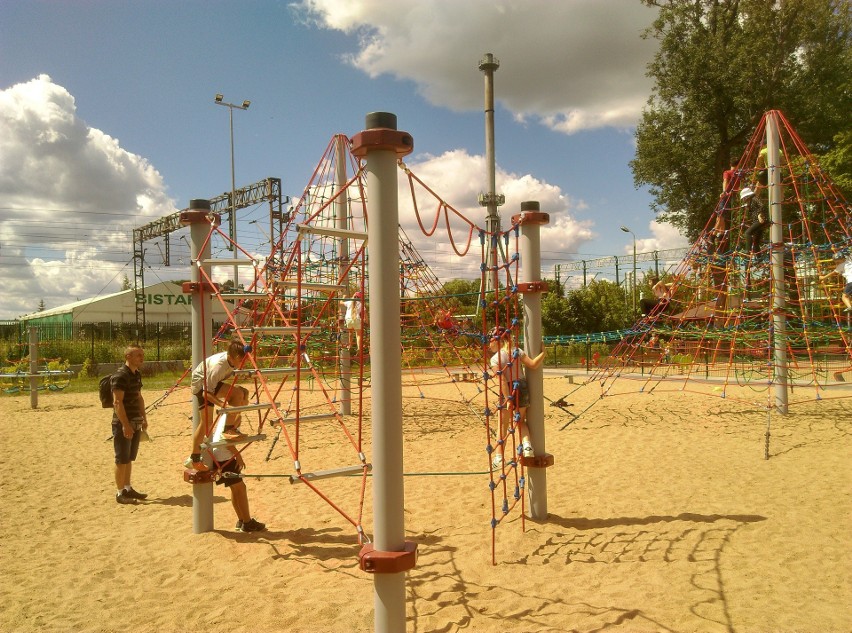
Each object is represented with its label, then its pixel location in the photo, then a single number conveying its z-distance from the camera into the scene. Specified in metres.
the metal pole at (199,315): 4.95
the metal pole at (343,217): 9.98
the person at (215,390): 4.59
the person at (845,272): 7.91
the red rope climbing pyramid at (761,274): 8.86
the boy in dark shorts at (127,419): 6.03
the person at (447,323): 9.56
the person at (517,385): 4.81
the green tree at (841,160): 19.91
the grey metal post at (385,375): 2.66
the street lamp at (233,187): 24.67
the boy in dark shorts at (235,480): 4.62
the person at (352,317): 9.33
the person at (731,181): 10.03
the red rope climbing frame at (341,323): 3.90
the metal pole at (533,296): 4.89
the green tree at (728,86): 22.23
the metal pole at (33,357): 13.51
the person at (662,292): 9.47
